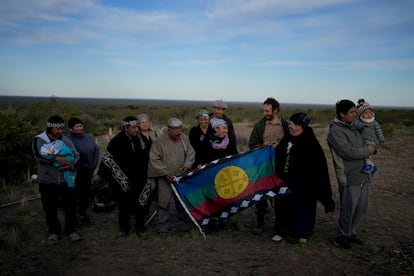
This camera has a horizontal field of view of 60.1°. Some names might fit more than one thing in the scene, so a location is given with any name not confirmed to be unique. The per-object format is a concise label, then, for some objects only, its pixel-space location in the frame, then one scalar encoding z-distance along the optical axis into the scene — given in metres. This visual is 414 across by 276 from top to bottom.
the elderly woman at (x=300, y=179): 5.39
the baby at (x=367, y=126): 5.29
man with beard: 5.98
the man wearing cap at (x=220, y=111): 6.88
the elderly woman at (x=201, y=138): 6.32
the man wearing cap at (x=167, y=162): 5.93
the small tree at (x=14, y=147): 9.41
